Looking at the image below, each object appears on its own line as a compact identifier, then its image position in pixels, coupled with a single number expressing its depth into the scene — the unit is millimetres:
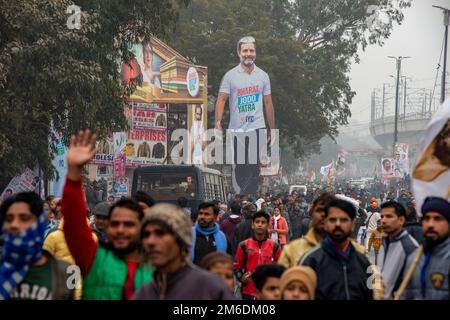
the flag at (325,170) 91044
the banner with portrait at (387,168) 56434
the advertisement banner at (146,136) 42219
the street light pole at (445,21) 41344
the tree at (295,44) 53094
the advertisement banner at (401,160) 57969
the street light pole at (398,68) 69988
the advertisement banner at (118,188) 28406
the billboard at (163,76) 41031
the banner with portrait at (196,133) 49778
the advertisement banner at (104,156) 36312
